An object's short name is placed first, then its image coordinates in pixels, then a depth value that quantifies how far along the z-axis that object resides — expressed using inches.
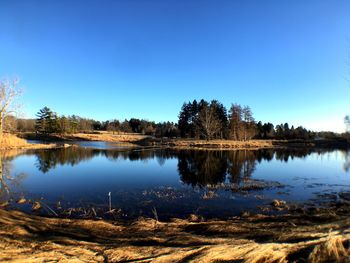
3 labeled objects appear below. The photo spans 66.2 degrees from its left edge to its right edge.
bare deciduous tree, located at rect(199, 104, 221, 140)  3014.3
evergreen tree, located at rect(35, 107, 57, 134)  3912.4
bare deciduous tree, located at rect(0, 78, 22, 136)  1023.6
